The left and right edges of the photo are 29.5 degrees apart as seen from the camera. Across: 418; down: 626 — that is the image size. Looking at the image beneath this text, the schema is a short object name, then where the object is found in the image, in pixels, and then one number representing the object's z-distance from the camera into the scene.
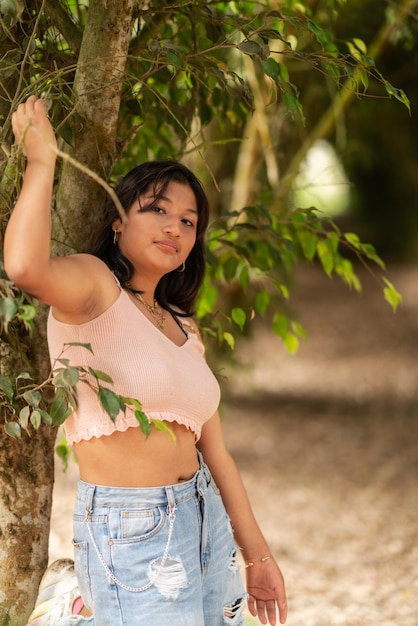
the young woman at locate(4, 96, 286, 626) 1.86
